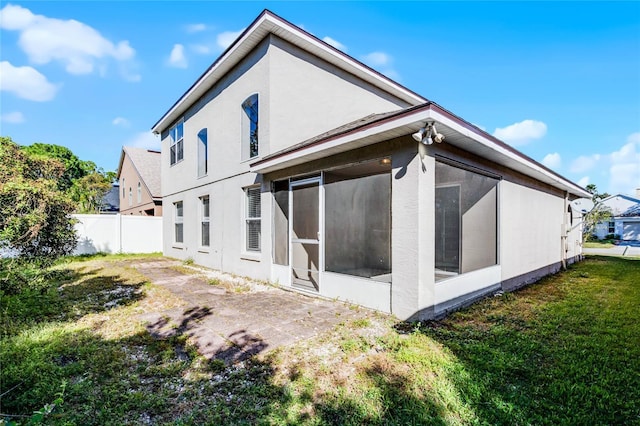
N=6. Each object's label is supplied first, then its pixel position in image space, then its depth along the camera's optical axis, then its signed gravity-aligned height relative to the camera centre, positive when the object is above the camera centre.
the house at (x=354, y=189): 4.64 +0.53
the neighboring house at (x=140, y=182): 17.31 +2.02
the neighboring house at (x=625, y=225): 28.95 -1.44
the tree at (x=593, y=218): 15.10 -0.38
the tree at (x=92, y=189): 22.75 +1.99
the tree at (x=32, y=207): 3.51 +0.08
